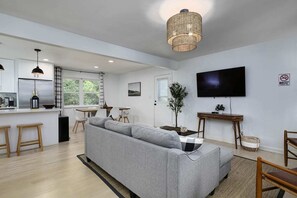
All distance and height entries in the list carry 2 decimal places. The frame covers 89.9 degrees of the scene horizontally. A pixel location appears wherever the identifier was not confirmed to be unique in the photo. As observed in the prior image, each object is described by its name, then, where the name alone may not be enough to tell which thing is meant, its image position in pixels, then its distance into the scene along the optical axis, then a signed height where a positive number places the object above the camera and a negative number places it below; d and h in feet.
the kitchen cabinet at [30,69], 14.94 +3.35
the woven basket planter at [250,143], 10.48 -3.20
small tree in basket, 15.19 +0.33
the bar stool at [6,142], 9.77 -2.71
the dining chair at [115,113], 18.13 -1.59
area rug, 5.84 -3.71
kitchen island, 10.37 -1.52
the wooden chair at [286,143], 7.54 -2.35
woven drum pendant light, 5.98 +3.02
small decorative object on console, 12.72 -0.80
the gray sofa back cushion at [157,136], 4.69 -1.25
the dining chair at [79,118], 16.28 -1.94
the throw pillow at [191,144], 4.83 -1.46
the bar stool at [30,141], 10.03 -2.64
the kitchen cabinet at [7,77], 14.51 +2.44
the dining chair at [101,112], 17.12 -1.40
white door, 17.71 -0.33
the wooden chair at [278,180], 3.98 -2.34
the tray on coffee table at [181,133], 10.43 -2.40
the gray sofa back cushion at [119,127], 6.25 -1.21
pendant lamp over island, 12.50 +2.52
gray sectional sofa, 4.29 -2.19
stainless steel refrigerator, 15.16 +1.06
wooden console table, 11.12 -1.50
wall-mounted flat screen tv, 11.71 +1.37
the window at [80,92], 20.06 +1.24
